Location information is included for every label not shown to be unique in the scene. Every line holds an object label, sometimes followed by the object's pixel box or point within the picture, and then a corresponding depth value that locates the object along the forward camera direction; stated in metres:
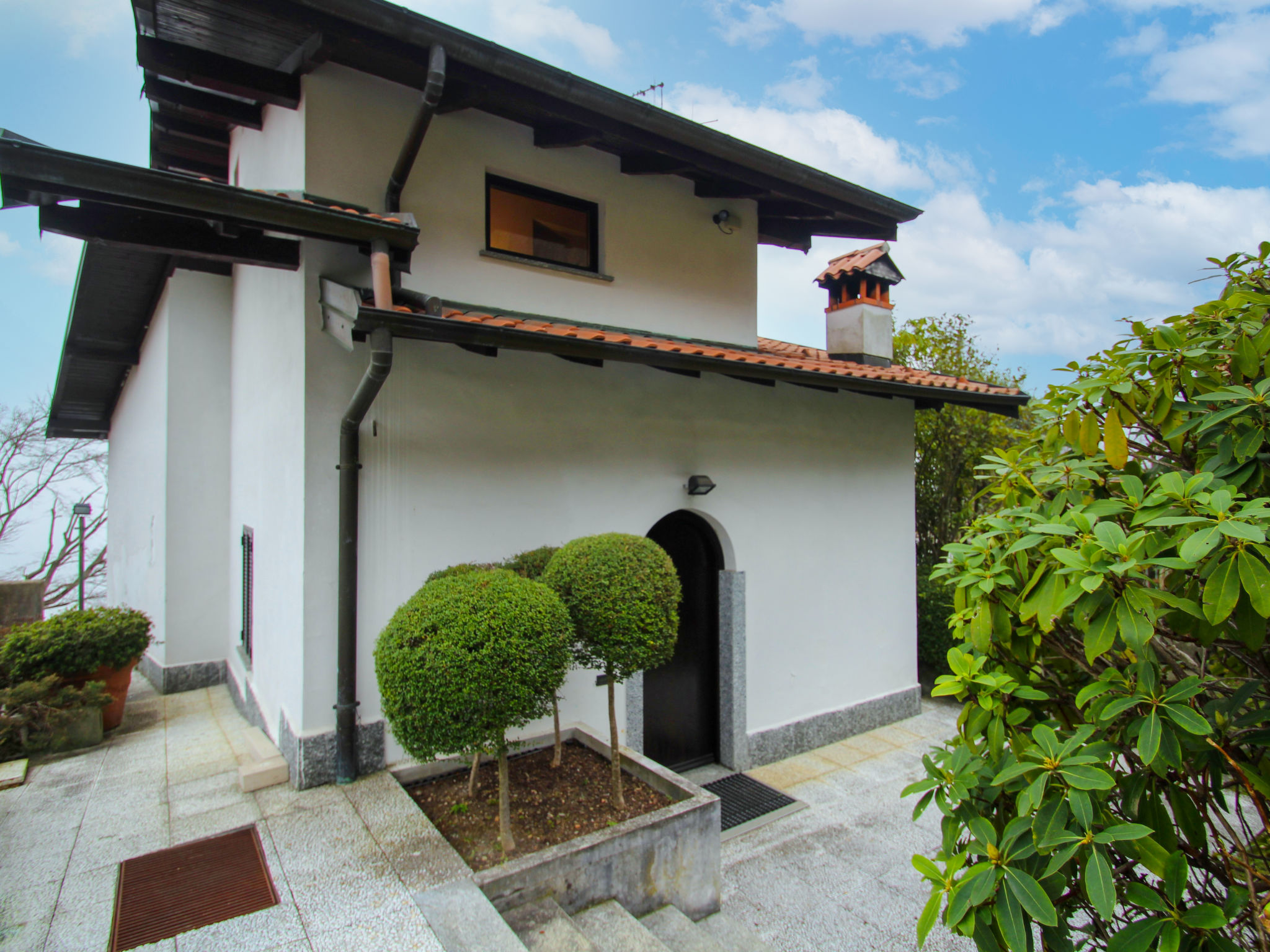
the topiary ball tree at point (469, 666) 3.24
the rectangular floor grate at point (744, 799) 5.76
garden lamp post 14.06
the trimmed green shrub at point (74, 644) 5.74
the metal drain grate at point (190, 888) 3.14
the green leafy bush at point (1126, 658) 1.68
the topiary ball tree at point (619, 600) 3.88
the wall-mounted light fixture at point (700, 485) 6.20
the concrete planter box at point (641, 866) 3.29
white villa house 4.47
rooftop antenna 6.77
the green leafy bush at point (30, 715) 5.32
